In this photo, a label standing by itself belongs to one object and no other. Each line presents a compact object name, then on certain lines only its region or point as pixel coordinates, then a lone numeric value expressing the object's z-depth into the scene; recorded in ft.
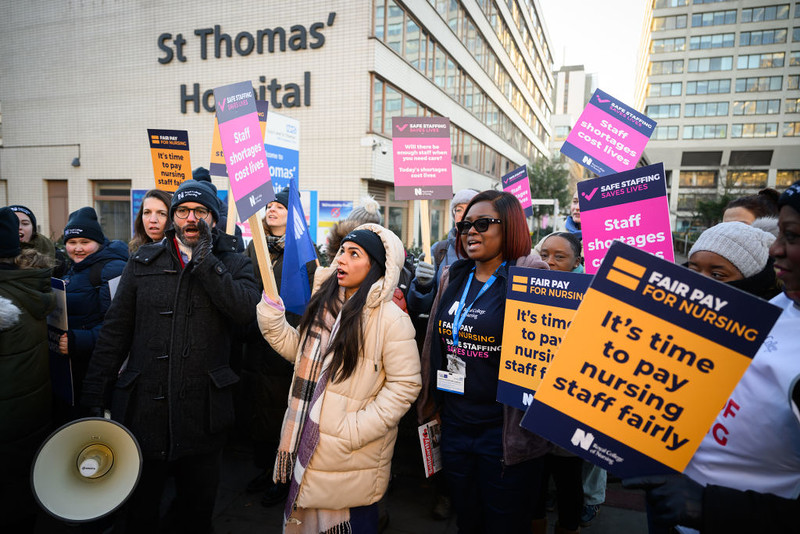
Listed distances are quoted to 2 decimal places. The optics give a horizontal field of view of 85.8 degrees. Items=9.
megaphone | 7.16
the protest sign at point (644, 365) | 4.01
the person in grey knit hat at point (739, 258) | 6.30
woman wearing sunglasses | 7.08
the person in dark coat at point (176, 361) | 7.81
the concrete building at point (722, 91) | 186.19
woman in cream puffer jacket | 6.88
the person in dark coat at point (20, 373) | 7.51
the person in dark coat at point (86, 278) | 9.36
